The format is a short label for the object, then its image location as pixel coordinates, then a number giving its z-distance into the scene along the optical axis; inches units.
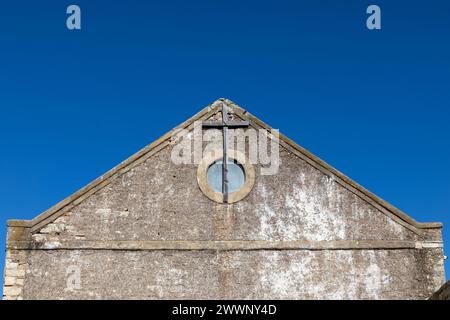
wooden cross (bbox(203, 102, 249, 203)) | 570.8
